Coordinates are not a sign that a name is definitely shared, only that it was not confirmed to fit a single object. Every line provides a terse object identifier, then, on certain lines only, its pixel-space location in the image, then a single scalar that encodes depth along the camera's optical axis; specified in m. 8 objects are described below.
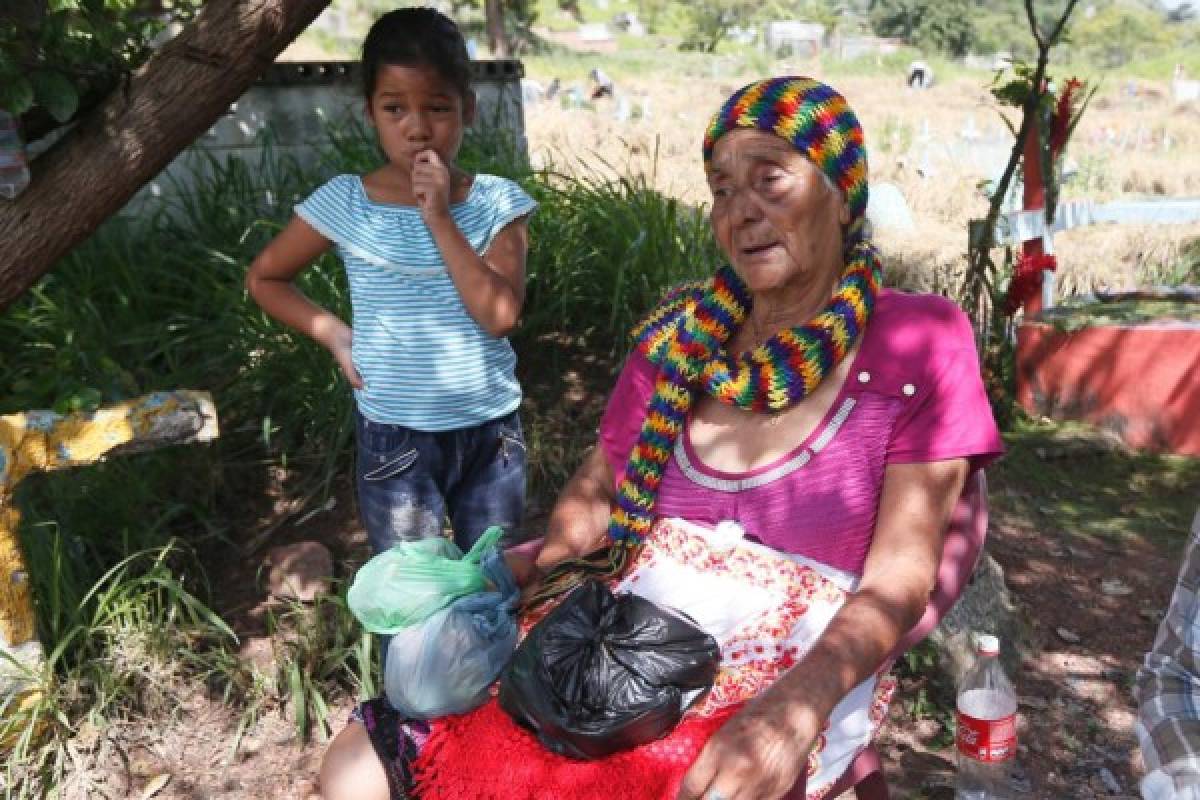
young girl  2.41
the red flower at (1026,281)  5.64
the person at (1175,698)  1.64
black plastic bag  1.73
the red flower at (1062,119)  5.54
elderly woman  1.91
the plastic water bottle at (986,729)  2.12
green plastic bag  1.93
